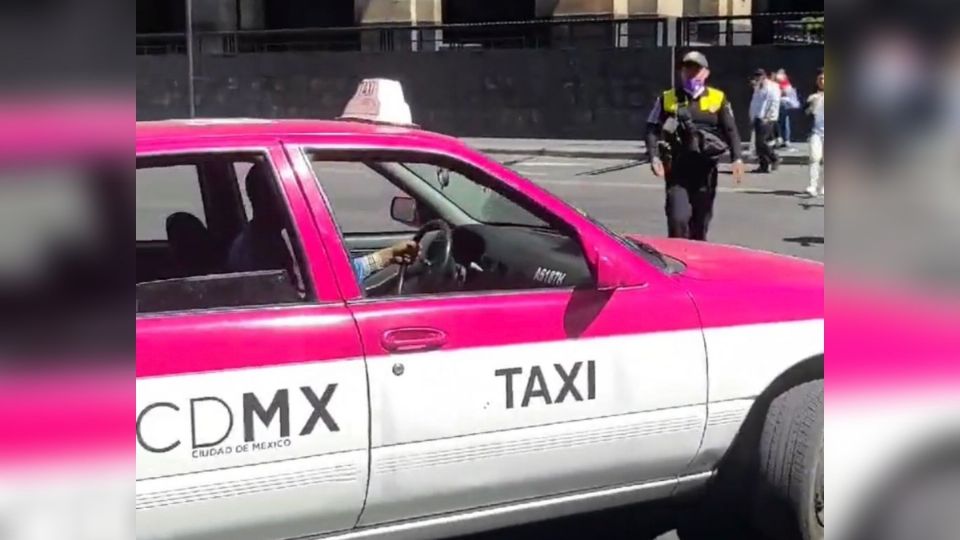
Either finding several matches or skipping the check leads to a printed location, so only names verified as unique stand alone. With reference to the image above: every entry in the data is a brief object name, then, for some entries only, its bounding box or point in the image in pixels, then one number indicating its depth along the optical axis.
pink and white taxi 3.21
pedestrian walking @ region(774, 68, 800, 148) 22.23
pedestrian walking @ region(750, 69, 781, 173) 19.70
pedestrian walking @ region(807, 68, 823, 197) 14.48
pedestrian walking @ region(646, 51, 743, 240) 8.01
